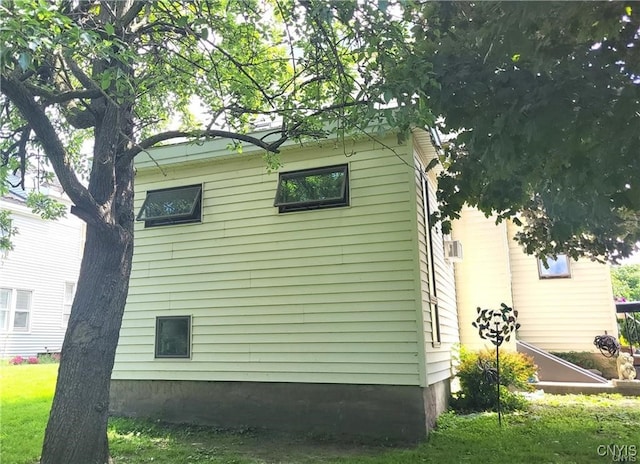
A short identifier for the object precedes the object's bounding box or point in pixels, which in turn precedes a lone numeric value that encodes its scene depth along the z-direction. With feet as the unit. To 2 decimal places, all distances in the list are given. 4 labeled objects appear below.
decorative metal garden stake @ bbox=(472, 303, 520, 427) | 23.61
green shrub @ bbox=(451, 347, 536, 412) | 25.53
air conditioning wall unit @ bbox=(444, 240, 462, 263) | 30.04
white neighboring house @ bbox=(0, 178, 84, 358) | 46.65
